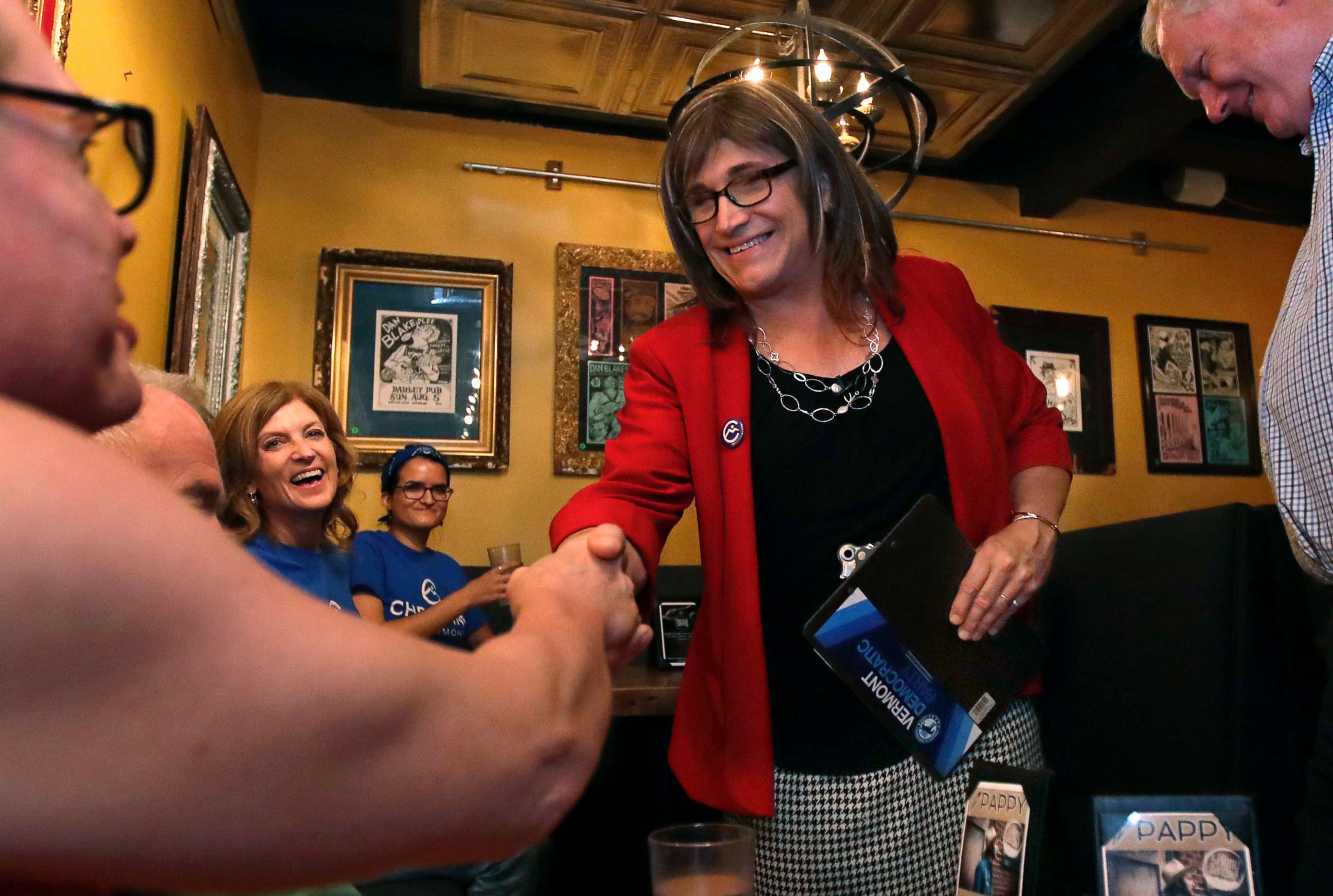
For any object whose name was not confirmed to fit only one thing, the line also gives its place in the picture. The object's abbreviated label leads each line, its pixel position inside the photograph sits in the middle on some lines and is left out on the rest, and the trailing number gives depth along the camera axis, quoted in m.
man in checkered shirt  1.12
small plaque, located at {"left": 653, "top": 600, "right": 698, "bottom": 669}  3.31
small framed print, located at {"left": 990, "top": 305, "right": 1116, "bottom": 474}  4.86
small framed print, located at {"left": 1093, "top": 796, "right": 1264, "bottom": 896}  0.91
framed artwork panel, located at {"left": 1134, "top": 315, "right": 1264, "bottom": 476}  5.01
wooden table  2.65
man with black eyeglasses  0.34
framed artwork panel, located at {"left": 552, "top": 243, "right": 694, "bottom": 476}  4.24
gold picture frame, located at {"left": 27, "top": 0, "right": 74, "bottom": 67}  1.64
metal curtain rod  4.34
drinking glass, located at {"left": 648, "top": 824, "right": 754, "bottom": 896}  0.79
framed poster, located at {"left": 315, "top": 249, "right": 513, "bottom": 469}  4.03
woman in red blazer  1.17
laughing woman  2.36
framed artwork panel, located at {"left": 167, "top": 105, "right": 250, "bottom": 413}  2.74
